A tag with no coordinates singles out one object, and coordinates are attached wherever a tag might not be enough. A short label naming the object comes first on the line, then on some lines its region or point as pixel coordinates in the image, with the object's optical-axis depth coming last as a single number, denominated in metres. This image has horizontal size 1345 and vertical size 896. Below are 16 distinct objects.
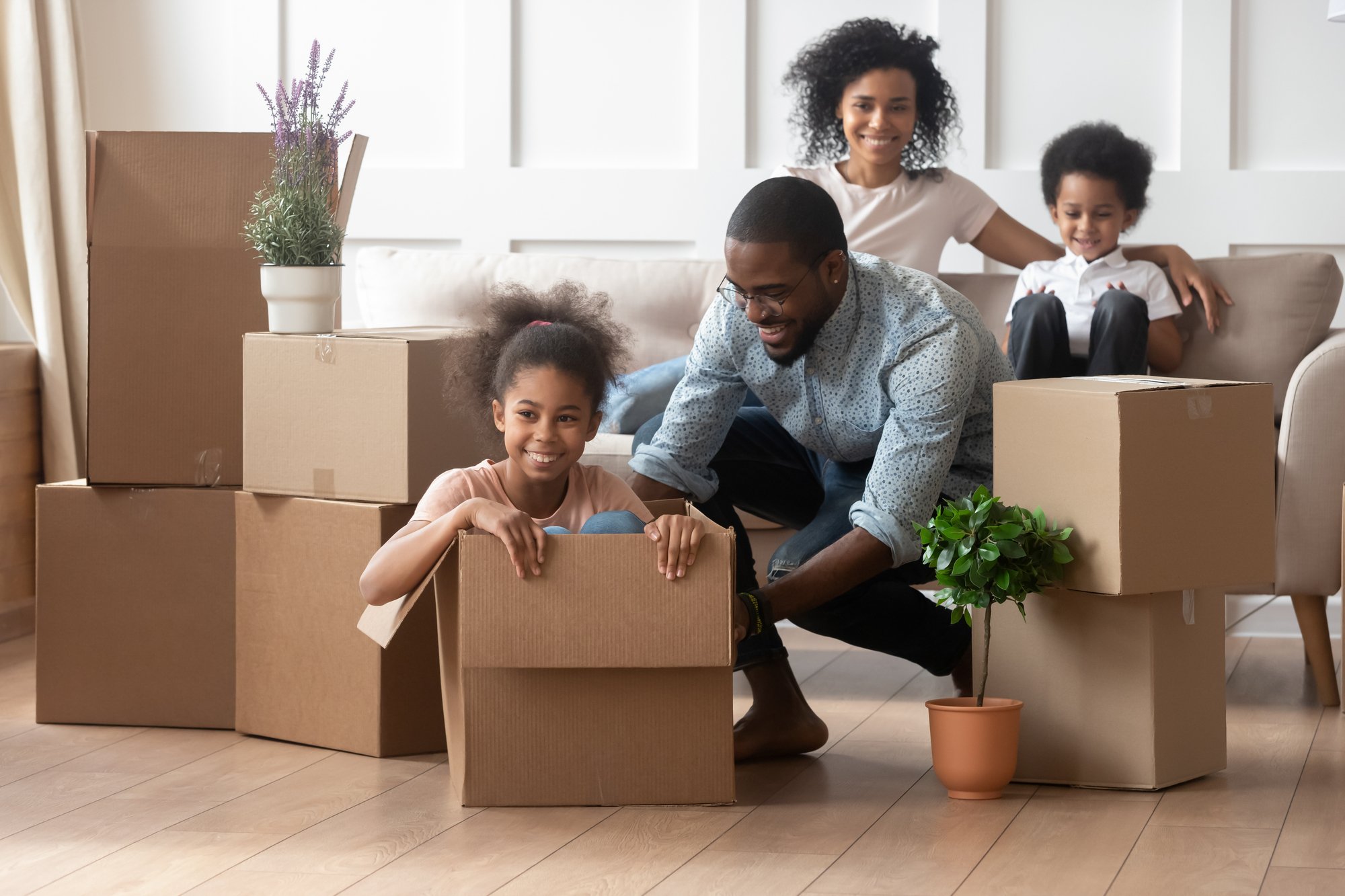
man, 3.96
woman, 6.03
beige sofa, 4.98
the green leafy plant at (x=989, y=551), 3.71
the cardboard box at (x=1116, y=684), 3.80
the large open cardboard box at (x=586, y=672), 3.50
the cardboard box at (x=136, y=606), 4.63
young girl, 3.51
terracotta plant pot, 3.78
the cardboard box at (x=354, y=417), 4.14
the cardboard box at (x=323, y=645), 4.26
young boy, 5.34
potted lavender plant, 4.35
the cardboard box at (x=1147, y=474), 3.64
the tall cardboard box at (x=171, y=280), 4.52
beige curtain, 6.55
